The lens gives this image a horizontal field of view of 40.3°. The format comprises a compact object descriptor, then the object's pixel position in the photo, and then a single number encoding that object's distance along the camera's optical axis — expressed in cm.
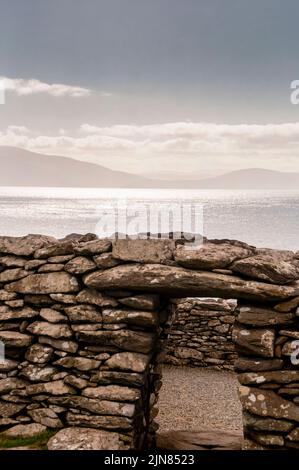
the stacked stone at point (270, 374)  535
